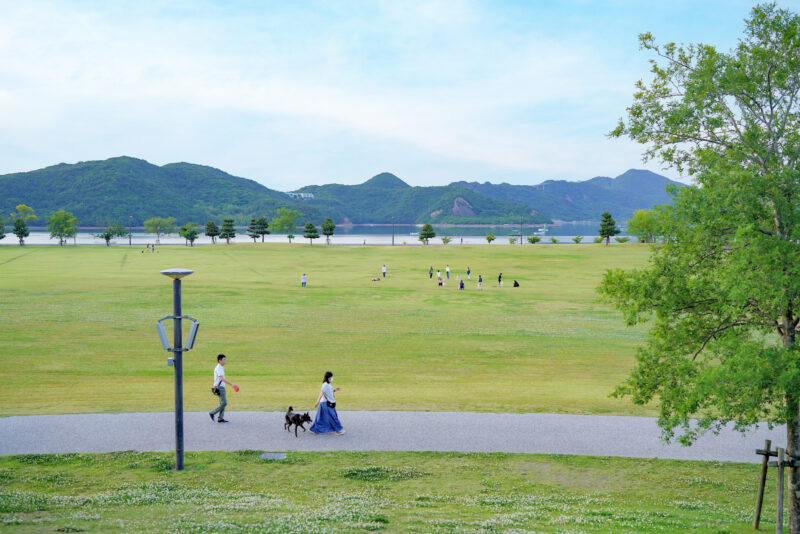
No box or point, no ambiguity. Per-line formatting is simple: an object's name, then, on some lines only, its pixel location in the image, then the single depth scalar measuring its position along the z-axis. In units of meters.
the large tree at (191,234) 151.38
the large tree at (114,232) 155.93
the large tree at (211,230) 166.64
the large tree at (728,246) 9.89
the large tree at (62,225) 154.25
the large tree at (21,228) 148.75
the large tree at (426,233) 156.12
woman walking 15.59
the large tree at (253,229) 169.50
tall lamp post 12.94
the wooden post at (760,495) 10.02
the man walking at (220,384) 16.08
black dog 15.40
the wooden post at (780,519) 9.64
